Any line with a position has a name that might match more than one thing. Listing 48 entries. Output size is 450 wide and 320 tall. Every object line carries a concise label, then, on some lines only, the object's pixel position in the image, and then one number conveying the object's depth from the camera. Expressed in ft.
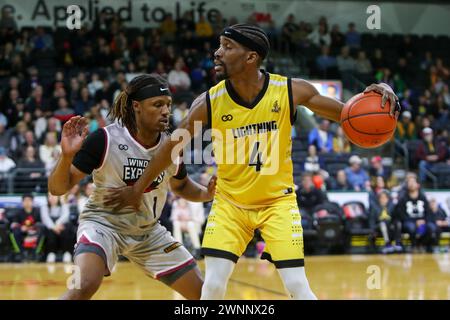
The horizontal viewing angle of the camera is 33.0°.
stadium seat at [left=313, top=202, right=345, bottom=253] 43.24
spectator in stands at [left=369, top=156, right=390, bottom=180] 48.91
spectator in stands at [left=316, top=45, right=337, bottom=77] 62.95
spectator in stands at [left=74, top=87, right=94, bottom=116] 50.91
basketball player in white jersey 16.75
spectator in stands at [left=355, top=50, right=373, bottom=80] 64.18
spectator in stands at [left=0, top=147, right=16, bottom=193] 44.29
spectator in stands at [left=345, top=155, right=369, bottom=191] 47.39
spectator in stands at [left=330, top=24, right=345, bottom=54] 67.10
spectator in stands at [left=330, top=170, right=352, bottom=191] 46.96
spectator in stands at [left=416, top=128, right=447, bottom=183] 52.95
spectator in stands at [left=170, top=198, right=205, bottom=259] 41.45
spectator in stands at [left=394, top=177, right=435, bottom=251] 45.47
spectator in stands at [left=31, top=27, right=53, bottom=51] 59.62
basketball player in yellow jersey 16.17
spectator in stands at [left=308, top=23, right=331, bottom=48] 67.67
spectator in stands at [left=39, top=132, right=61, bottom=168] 45.22
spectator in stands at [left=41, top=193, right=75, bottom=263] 40.73
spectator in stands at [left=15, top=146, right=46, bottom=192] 44.19
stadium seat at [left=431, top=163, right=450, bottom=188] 51.24
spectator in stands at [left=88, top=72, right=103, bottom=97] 53.11
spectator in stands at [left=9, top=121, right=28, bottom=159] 46.80
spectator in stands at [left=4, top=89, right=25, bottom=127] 50.90
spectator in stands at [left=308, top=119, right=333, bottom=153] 51.29
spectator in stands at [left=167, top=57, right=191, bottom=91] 55.47
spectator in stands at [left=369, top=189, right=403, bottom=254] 45.07
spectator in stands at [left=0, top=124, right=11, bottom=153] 47.03
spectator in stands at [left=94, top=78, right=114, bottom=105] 51.60
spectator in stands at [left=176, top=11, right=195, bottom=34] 65.16
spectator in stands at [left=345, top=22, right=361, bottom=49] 68.95
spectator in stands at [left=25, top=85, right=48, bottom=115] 51.08
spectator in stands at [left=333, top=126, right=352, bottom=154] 51.88
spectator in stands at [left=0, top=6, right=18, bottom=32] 60.45
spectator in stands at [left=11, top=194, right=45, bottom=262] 40.52
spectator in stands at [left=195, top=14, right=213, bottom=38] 64.18
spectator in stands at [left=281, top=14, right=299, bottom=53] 66.95
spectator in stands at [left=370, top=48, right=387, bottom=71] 66.85
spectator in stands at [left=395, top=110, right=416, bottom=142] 57.41
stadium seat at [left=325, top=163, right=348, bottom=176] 49.01
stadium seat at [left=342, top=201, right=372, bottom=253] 44.70
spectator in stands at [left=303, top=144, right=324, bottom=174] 47.96
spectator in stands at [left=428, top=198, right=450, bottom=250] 45.52
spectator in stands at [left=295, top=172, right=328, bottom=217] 43.96
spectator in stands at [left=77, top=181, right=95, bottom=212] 41.24
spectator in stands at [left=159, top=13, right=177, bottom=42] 64.49
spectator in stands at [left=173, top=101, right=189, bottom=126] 48.31
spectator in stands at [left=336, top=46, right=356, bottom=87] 63.10
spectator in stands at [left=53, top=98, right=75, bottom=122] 49.47
